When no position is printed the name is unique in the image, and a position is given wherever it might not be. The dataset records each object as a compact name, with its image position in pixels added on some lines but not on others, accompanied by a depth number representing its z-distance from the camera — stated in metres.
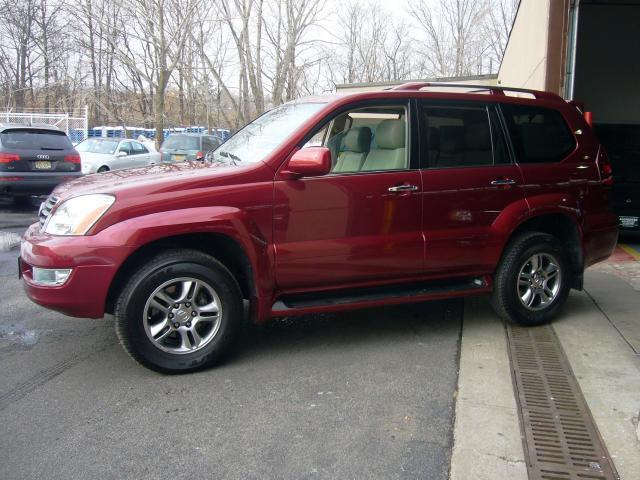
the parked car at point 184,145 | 16.62
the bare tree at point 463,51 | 41.56
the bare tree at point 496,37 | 40.50
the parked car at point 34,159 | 11.52
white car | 16.50
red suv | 3.79
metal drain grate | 2.95
